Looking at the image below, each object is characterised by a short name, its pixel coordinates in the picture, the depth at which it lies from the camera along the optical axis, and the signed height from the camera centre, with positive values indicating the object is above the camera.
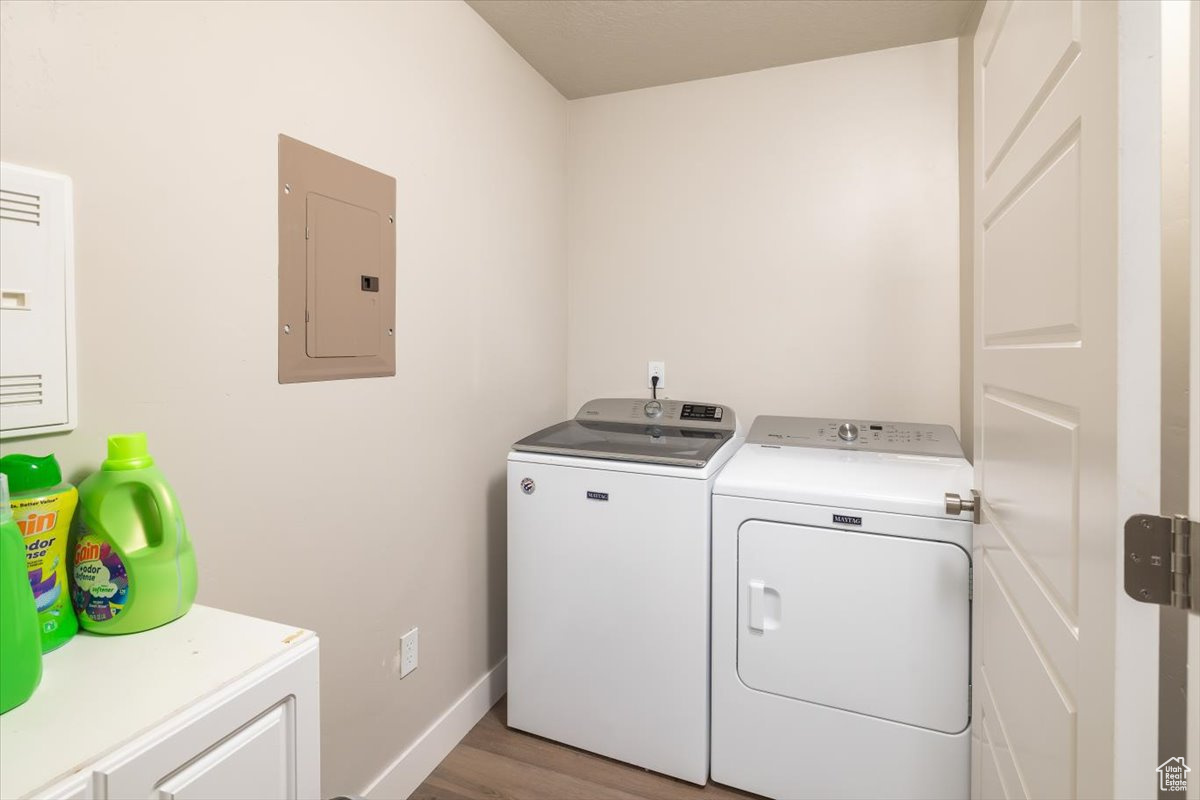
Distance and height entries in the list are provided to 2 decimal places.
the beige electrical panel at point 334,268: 1.27 +0.31
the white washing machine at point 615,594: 1.70 -0.62
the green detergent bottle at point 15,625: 0.61 -0.25
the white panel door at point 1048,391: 0.64 +0.01
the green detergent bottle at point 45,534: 0.74 -0.18
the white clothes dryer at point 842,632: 1.47 -0.64
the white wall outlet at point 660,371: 2.49 +0.11
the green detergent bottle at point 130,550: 0.79 -0.22
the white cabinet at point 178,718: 0.55 -0.34
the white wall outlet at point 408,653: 1.65 -0.75
